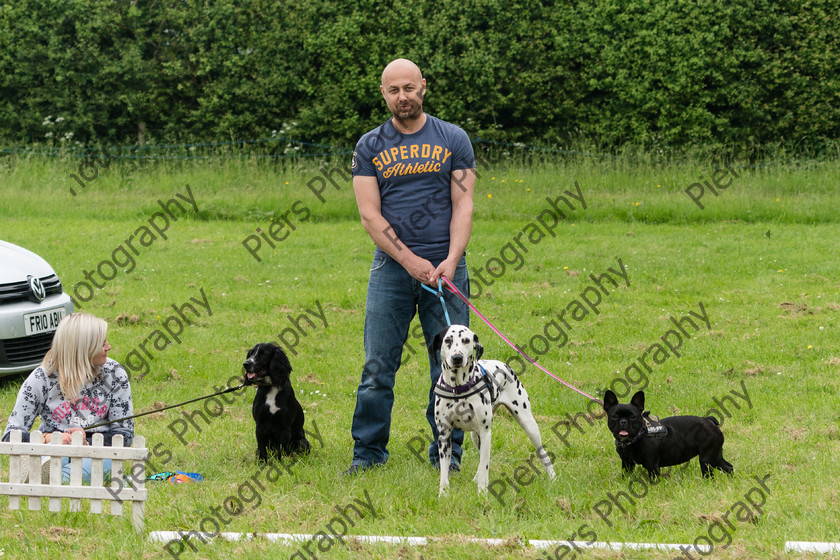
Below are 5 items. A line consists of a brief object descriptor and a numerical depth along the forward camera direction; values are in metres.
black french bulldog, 10.44
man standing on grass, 10.60
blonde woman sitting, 10.47
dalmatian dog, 9.86
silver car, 14.55
